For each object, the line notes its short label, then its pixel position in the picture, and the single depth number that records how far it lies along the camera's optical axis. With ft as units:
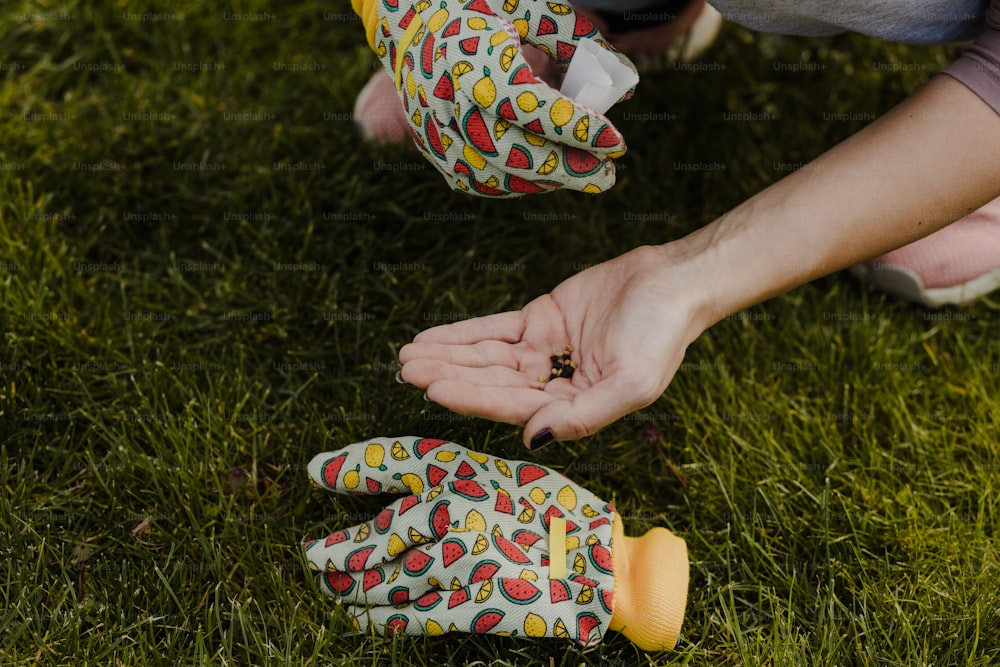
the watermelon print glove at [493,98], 3.54
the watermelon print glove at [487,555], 3.61
